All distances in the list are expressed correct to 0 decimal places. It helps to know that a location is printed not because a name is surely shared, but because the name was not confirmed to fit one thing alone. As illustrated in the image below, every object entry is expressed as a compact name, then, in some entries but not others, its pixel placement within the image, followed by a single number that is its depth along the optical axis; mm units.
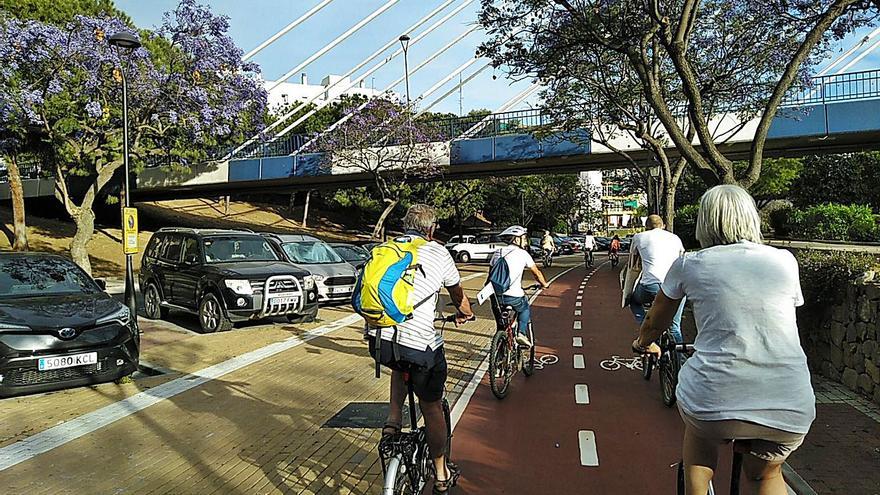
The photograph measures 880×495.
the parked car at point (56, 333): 7281
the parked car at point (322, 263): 15404
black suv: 11844
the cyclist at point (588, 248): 30453
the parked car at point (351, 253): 18211
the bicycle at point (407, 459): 3701
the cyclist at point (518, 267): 7676
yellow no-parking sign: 12312
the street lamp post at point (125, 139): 11776
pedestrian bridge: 22219
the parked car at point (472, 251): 35281
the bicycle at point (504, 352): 7223
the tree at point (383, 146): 30875
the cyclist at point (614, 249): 29438
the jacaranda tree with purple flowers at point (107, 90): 19672
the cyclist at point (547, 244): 28281
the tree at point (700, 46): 10211
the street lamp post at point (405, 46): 35019
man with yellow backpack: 3750
